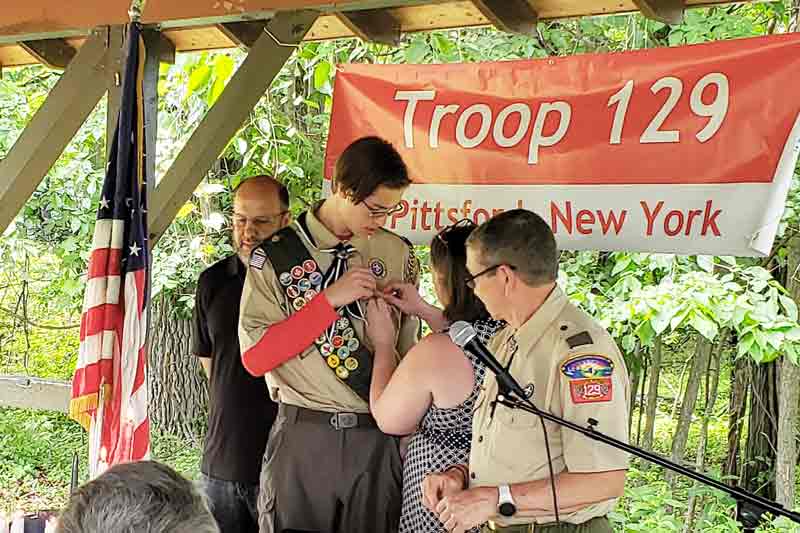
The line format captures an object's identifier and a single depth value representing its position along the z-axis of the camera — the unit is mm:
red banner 3125
